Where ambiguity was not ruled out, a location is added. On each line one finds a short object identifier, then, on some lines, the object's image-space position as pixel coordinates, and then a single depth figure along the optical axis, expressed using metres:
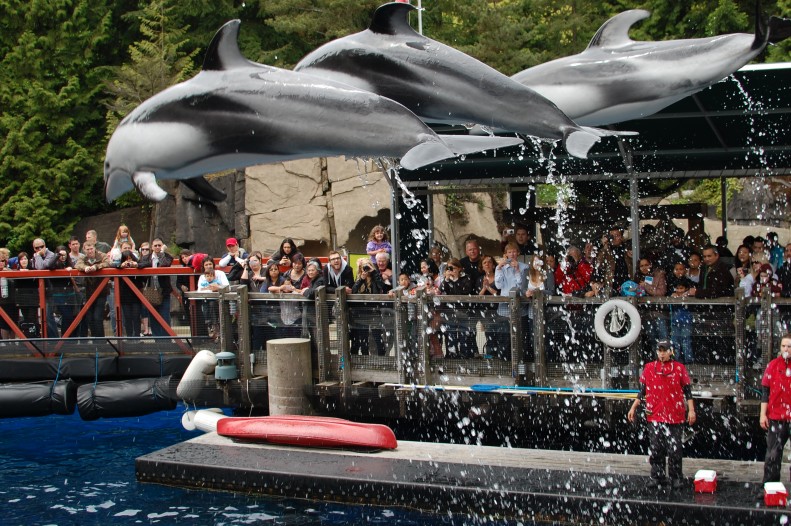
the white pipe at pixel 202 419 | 13.48
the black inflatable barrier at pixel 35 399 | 14.46
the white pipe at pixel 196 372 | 13.09
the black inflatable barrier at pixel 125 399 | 14.24
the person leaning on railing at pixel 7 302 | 14.93
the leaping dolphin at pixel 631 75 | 7.40
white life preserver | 10.54
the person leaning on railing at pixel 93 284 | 14.61
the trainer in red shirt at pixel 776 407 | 9.12
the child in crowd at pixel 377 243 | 13.76
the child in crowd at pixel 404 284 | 12.06
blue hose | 11.00
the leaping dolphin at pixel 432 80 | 6.71
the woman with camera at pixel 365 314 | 12.16
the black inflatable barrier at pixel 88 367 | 14.76
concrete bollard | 12.29
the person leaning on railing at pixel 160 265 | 14.62
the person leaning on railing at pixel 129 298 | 14.59
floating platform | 9.27
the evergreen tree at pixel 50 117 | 26.91
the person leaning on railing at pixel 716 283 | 10.78
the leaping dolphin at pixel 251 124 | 6.26
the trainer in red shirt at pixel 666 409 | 9.49
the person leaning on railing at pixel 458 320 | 11.67
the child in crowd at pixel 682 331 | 10.57
